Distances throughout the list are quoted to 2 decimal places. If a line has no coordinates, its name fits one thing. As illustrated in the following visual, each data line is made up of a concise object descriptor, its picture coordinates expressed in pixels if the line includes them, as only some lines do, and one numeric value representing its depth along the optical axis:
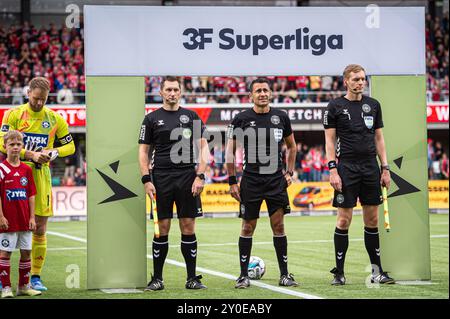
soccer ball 10.37
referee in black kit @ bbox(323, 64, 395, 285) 9.32
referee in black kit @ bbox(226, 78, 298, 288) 9.23
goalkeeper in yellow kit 9.38
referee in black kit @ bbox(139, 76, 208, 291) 9.15
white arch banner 9.49
